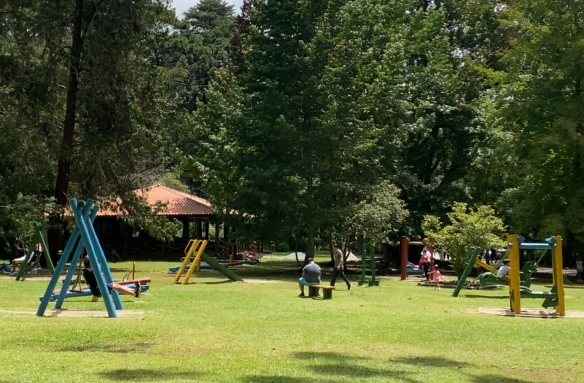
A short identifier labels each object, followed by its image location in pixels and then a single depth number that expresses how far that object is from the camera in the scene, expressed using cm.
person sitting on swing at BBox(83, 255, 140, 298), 1644
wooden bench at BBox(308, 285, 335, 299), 2041
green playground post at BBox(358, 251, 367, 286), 2761
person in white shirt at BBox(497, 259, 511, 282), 1973
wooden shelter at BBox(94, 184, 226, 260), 4544
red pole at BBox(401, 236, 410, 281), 3179
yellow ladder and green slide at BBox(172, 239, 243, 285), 2466
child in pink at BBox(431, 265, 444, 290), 2722
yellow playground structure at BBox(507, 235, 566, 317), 1702
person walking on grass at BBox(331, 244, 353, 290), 2347
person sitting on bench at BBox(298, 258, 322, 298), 2098
